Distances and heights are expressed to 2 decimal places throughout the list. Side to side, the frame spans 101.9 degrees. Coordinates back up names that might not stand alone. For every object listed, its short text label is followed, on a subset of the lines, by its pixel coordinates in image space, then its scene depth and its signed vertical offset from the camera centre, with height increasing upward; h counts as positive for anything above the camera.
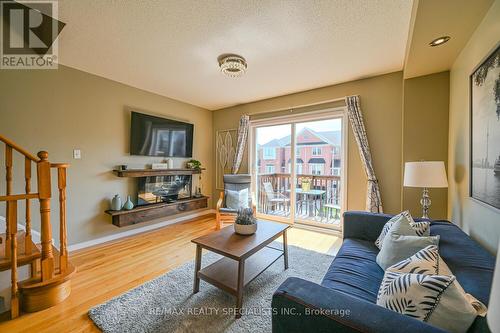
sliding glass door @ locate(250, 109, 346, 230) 3.43 -0.04
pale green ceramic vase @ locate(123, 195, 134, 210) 3.08 -0.60
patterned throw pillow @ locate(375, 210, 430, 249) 1.56 -0.48
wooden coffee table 1.62 -0.91
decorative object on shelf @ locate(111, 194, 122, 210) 3.01 -0.56
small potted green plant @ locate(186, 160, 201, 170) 4.18 +0.04
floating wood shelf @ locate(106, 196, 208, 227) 2.93 -0.74
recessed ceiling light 1.71 +1.08
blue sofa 0.73 -0.56
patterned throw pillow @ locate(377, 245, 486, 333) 0.73 -0.54
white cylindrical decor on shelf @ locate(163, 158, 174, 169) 3.83 +0.07
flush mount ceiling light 2.36 +1.20
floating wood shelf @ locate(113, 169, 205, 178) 3.11 -0.11
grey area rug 1.47 -1.16
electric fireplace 3.40 -0.42
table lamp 1.85 -0.08
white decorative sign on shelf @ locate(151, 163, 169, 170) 3.58 +0.00
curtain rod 3.25 +1.07
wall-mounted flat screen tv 3.34 +0.53
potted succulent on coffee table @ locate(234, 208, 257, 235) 2.03 -0.58
